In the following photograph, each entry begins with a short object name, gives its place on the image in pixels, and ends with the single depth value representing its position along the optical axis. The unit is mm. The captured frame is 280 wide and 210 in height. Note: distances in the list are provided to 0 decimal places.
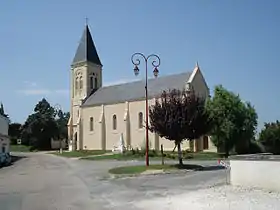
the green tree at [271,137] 38084
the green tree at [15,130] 77733
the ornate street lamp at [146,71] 21991
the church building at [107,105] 46092
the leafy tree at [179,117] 20939
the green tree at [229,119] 34622
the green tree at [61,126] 70993
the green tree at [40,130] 65544
